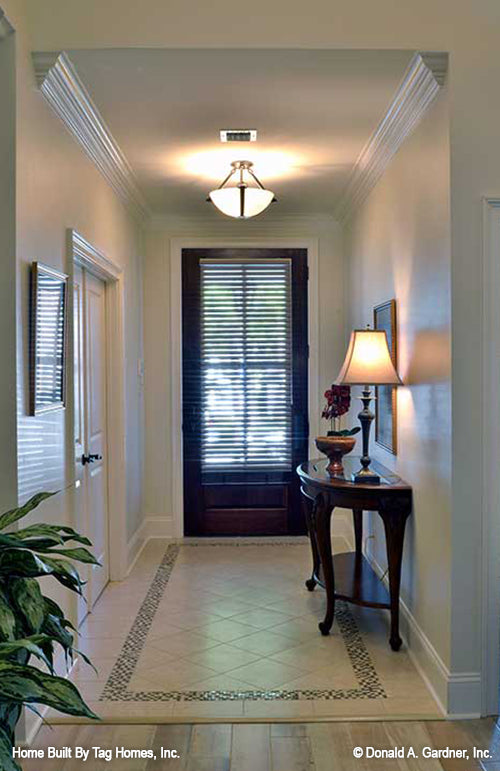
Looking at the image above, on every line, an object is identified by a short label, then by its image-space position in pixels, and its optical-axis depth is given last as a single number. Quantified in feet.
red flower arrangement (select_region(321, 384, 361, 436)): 12.13
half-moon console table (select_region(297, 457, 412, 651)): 10.10
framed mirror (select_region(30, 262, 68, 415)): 8.02
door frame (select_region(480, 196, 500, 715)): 8.25
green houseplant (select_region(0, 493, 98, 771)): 4.61
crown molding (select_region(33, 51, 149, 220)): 8.25
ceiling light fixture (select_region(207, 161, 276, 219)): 12.05
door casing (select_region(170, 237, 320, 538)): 17.11
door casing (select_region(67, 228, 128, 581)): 13.66
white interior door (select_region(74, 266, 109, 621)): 11.36
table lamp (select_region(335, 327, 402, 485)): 10.34
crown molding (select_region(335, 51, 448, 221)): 8.36
